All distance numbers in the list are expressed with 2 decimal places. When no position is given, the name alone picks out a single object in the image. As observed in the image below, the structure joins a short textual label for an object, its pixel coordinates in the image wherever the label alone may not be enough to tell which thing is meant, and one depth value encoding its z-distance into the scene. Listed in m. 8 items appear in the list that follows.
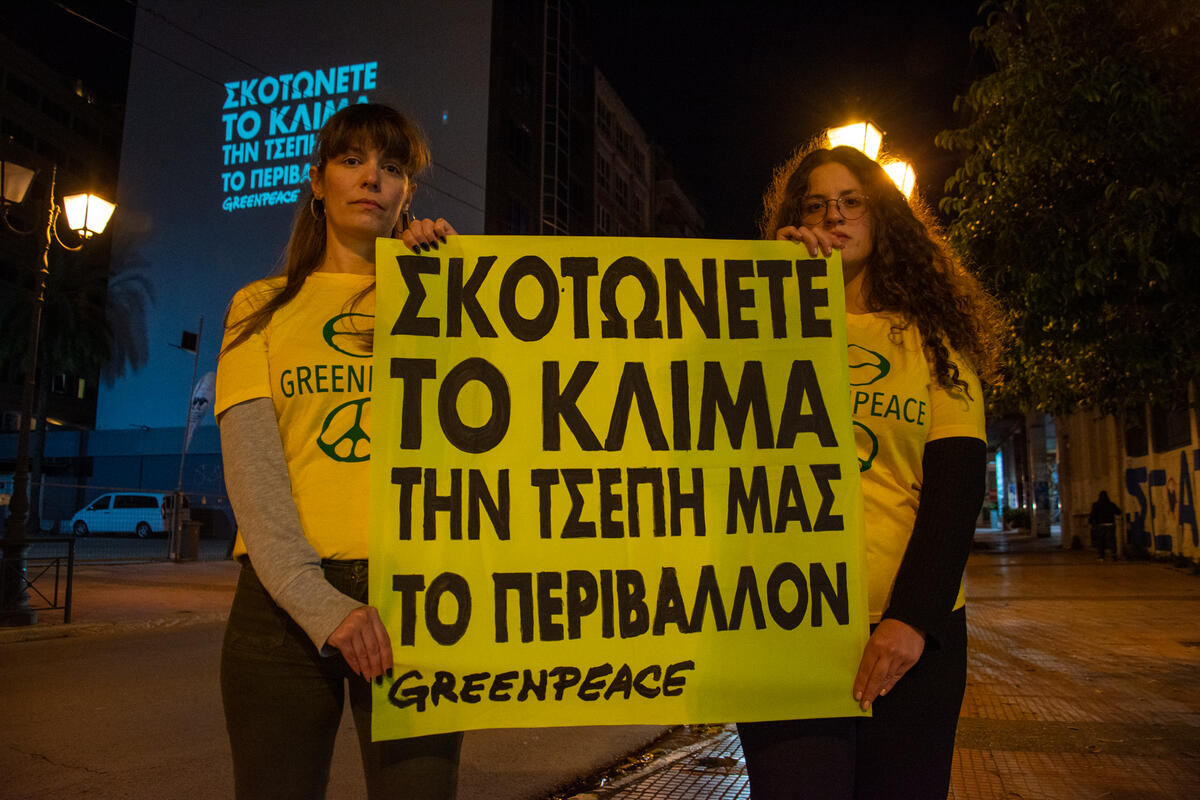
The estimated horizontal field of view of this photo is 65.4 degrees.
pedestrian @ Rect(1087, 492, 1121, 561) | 20.89
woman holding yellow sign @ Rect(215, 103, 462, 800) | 1.78
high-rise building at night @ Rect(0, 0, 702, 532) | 34.78
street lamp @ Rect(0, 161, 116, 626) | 10.32
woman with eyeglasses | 1.92
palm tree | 33.34
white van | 24.82
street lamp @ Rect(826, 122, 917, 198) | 7.66
